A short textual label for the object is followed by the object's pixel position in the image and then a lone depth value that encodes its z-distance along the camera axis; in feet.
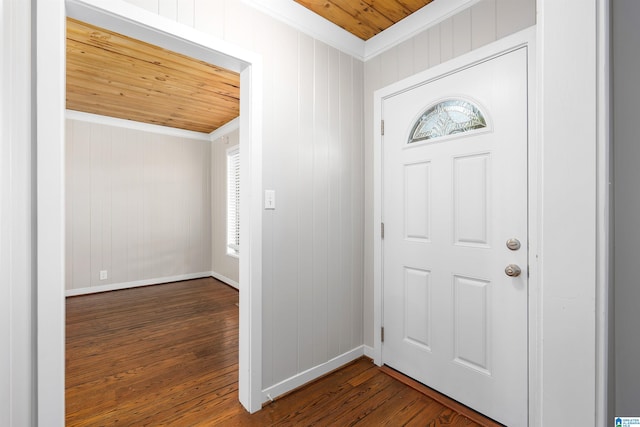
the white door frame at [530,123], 4.73
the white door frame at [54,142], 3.72
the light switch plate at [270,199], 5.82
